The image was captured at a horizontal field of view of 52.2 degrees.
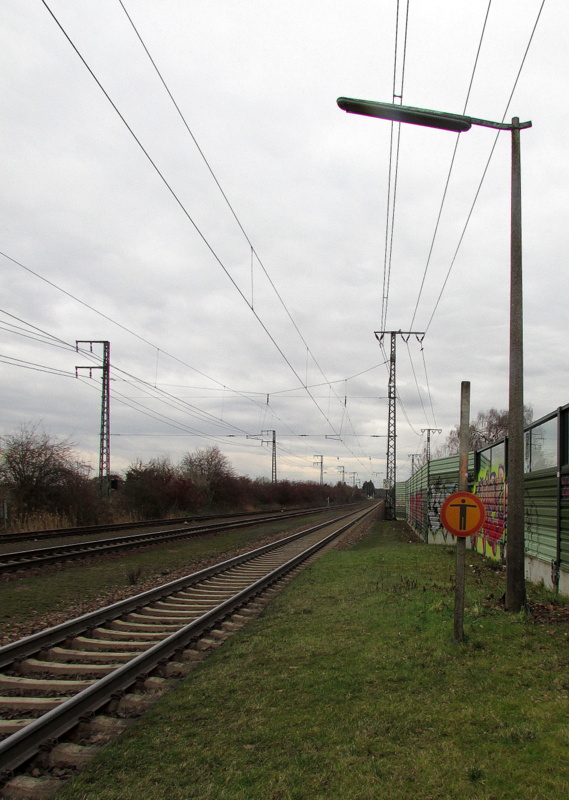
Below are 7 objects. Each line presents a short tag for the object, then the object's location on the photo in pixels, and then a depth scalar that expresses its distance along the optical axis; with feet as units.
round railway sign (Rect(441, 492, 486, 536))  22.39
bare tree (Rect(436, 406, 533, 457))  239.71
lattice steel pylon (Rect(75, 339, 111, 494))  119.03
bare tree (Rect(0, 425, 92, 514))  98.58
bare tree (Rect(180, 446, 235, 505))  191.21
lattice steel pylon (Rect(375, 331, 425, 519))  125.80
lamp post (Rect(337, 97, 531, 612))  25.79
